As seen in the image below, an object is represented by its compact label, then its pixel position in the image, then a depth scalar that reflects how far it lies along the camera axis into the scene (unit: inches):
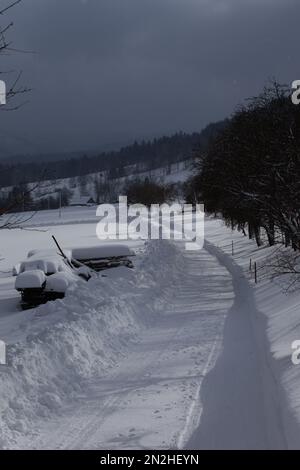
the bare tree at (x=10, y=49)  188.4
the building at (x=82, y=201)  6346.0
